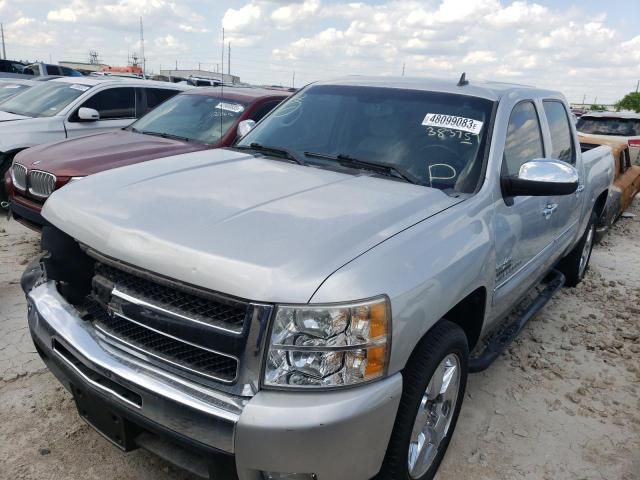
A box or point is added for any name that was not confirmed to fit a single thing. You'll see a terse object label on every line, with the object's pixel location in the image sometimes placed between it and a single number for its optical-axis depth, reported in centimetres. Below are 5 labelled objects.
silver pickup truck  174
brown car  673
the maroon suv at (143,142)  474
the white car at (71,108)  631
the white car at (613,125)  1091
